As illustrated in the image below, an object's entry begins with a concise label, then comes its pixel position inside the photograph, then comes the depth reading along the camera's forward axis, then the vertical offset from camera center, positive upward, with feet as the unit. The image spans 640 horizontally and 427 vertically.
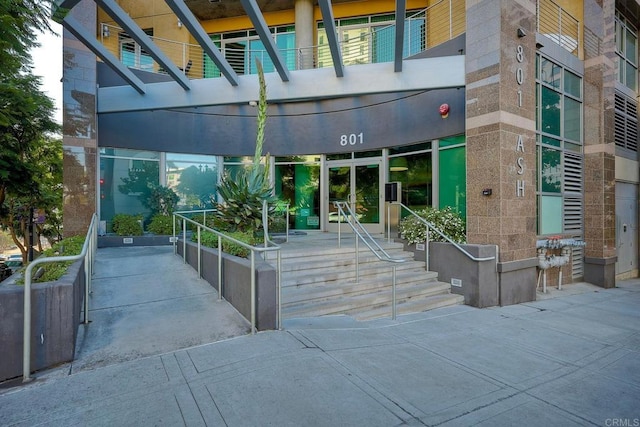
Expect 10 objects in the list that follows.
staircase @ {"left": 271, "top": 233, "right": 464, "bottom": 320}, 18.51 -4.25
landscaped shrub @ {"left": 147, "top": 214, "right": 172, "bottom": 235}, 35.58 -1.16
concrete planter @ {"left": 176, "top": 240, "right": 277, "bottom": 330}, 14.24 -3.28
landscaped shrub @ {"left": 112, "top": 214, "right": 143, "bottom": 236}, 34.68 -1.14
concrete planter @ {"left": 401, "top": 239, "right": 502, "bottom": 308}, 21.90 -3.93
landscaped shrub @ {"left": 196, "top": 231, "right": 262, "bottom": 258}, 18.83 -1.72
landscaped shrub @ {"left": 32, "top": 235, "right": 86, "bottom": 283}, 13.01 -2.27
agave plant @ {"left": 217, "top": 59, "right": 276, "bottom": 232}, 23.54 +1.43
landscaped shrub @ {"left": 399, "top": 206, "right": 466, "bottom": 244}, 24.99 -0.83
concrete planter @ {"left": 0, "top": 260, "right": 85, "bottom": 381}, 10.31 -3.50
